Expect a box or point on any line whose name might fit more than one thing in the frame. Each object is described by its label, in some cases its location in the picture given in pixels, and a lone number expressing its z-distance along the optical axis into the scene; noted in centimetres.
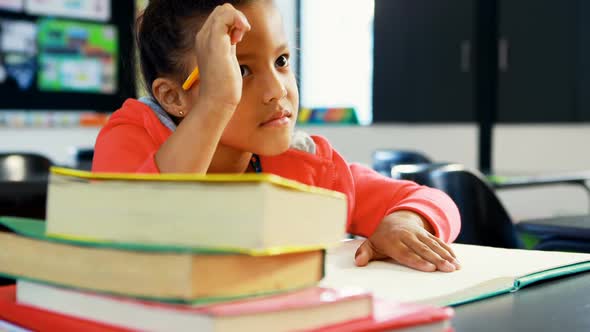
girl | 74
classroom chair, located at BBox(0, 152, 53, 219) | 111
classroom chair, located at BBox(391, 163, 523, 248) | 160
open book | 62
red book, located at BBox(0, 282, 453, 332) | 36
